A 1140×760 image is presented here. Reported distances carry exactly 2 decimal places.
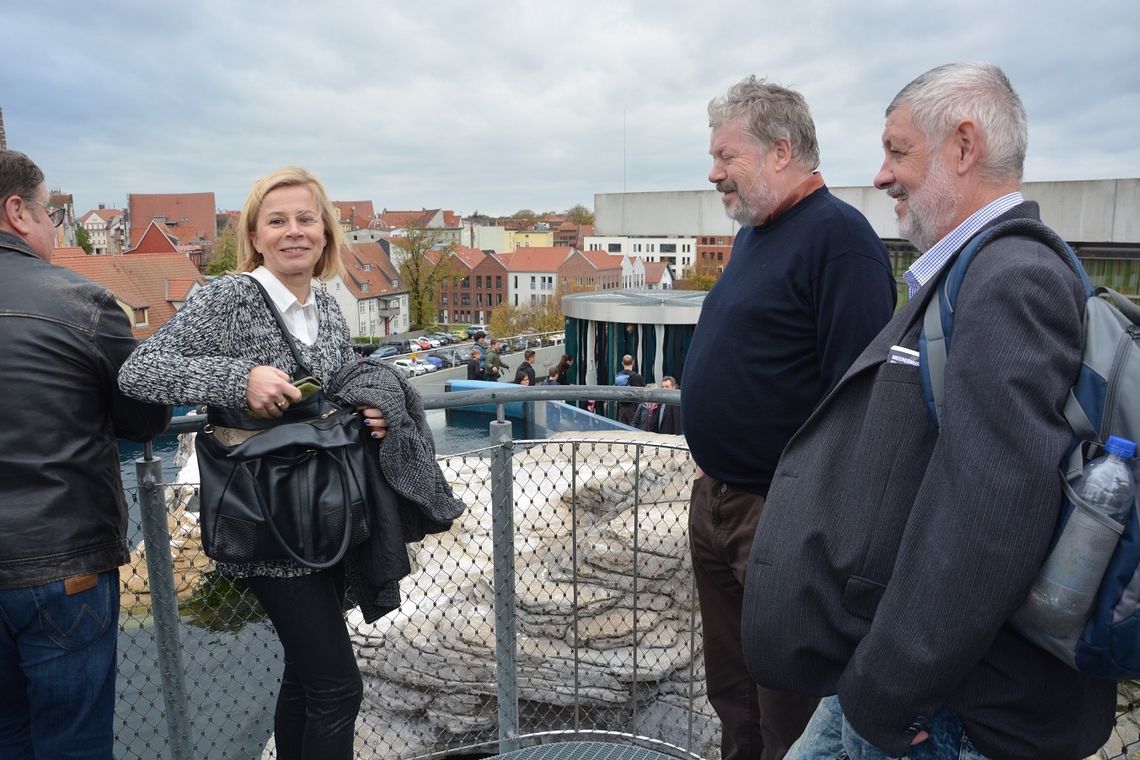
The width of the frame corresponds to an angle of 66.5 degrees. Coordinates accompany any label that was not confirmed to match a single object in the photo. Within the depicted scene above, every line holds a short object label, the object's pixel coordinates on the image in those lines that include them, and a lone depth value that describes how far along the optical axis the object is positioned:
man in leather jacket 2.06
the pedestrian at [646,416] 8.50
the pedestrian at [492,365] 19.14
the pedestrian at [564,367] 16.81
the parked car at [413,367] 30.52
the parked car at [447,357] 39.28
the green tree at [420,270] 67.12
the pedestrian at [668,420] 8.19
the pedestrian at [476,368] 19.89
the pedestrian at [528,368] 14.77
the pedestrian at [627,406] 13.09
